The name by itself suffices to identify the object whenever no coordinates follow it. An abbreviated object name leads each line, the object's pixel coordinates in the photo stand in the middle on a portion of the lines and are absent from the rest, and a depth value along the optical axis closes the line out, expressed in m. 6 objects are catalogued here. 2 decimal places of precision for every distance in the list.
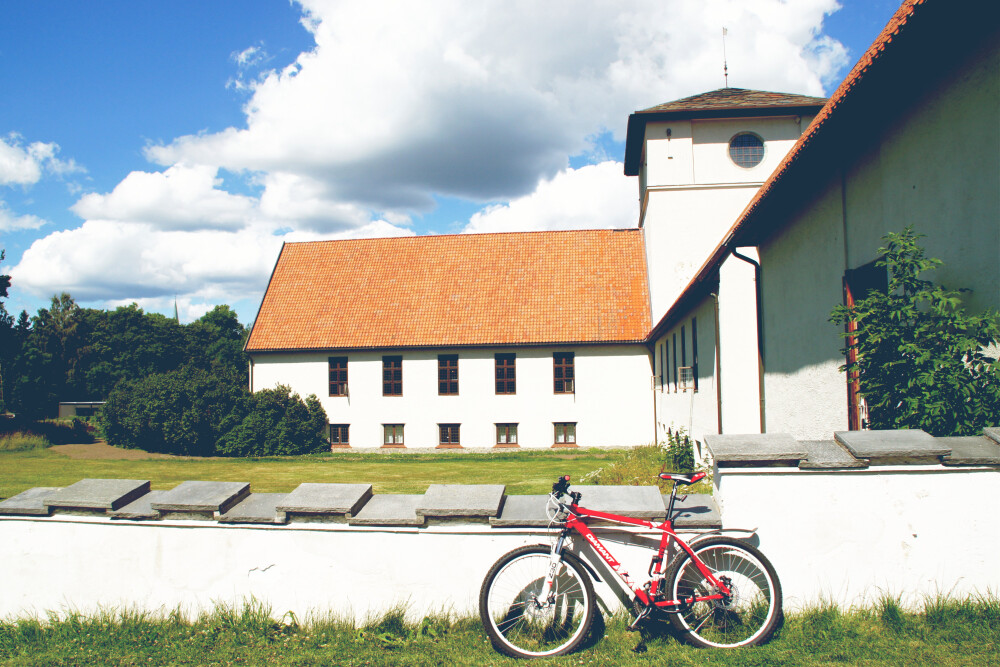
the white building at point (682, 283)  5.25
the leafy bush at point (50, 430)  27.33
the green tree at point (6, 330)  31.97
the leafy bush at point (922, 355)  4.45
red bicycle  3.82
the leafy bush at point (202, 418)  24.78
